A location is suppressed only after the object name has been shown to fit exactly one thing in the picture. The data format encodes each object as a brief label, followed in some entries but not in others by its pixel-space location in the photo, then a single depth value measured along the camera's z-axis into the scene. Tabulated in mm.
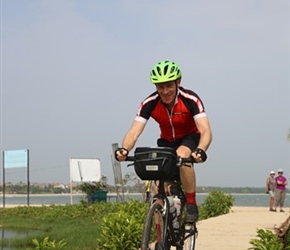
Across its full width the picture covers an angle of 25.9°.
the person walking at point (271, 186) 20817
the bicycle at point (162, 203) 4812
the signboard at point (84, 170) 25172
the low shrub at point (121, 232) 8047
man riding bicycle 5199
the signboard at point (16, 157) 27511
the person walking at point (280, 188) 20172
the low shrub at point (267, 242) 7293
